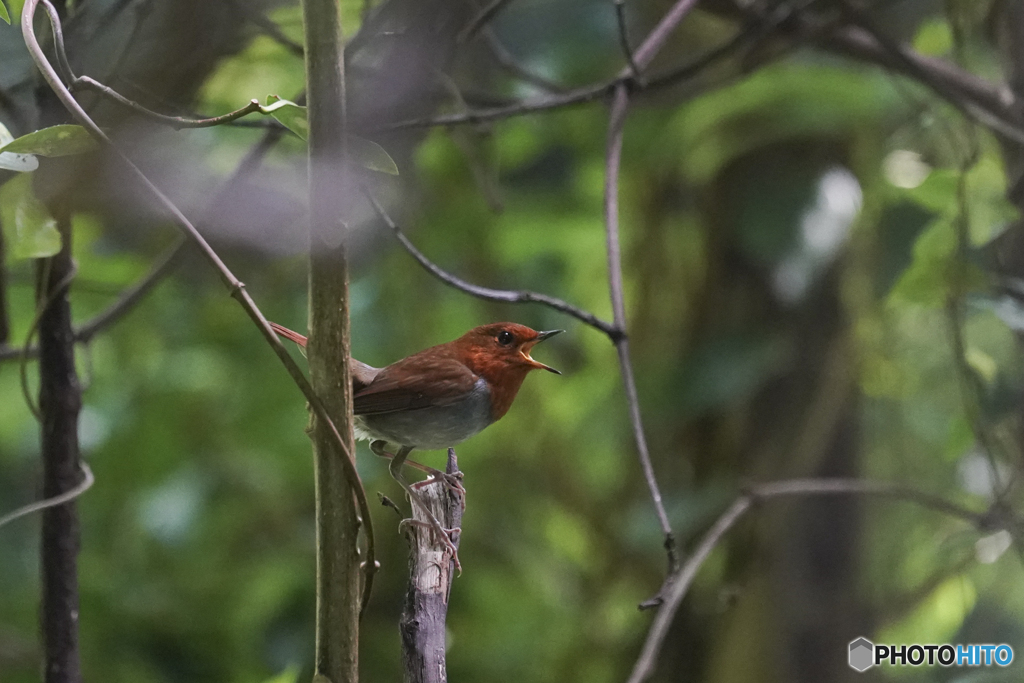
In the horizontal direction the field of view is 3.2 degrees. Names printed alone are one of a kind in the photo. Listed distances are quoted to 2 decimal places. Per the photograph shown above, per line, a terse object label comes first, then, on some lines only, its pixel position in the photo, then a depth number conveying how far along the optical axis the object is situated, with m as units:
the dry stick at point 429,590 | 6.79
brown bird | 6.82
